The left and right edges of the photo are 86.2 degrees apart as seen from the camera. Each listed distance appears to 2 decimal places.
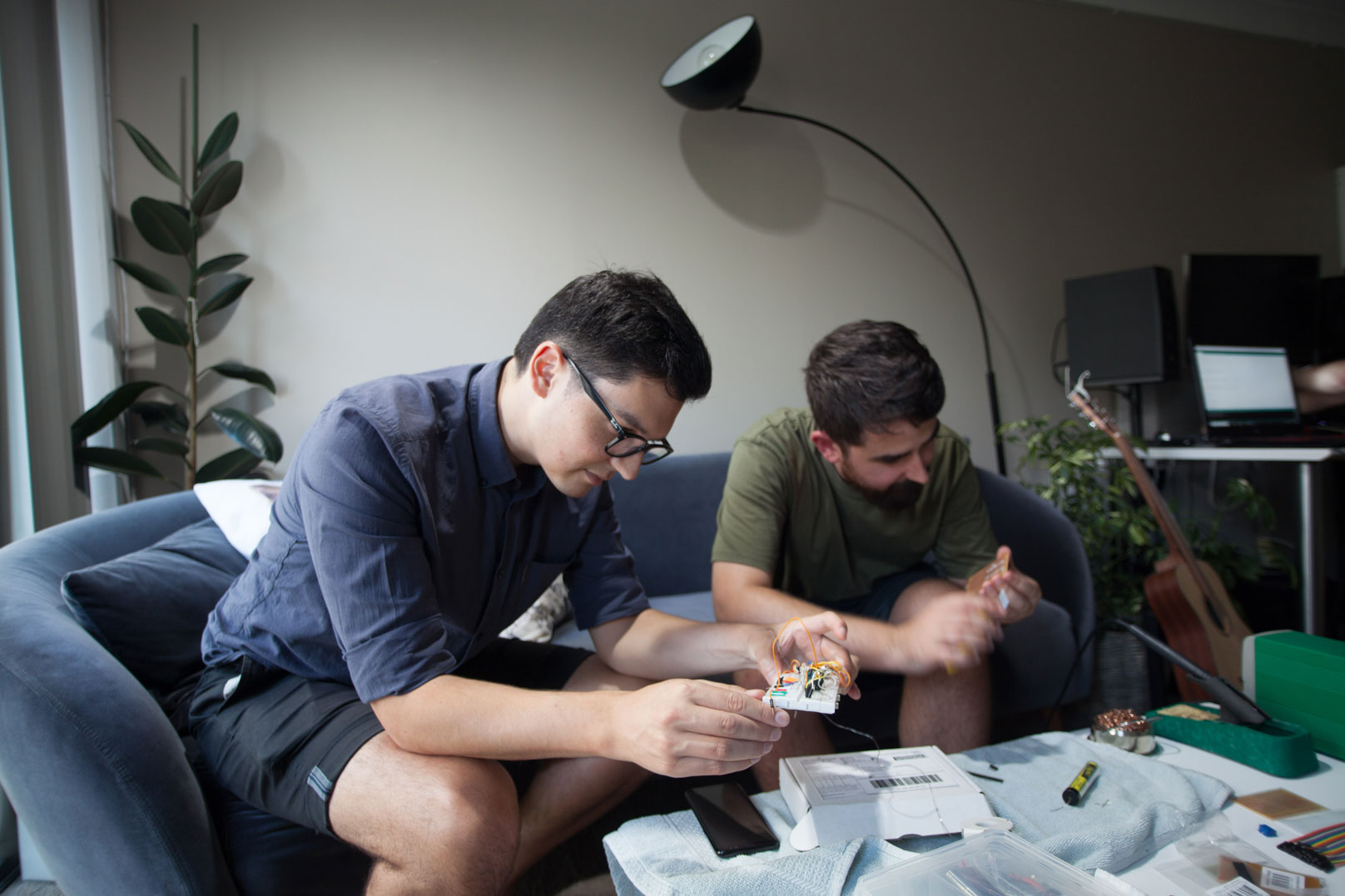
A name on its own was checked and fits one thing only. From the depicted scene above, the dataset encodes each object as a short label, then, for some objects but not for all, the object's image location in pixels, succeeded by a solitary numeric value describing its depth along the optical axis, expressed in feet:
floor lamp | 7.53
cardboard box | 2.95
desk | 7.46
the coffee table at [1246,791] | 2.76
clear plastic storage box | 2.50
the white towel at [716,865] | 2.64
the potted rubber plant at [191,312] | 6.35
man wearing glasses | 2.99
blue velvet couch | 2.85
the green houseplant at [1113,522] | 7.53
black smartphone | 2.88
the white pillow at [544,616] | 5.73
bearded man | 4.33
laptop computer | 9.08
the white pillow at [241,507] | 4.79
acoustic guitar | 6.18
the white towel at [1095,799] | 2.83
